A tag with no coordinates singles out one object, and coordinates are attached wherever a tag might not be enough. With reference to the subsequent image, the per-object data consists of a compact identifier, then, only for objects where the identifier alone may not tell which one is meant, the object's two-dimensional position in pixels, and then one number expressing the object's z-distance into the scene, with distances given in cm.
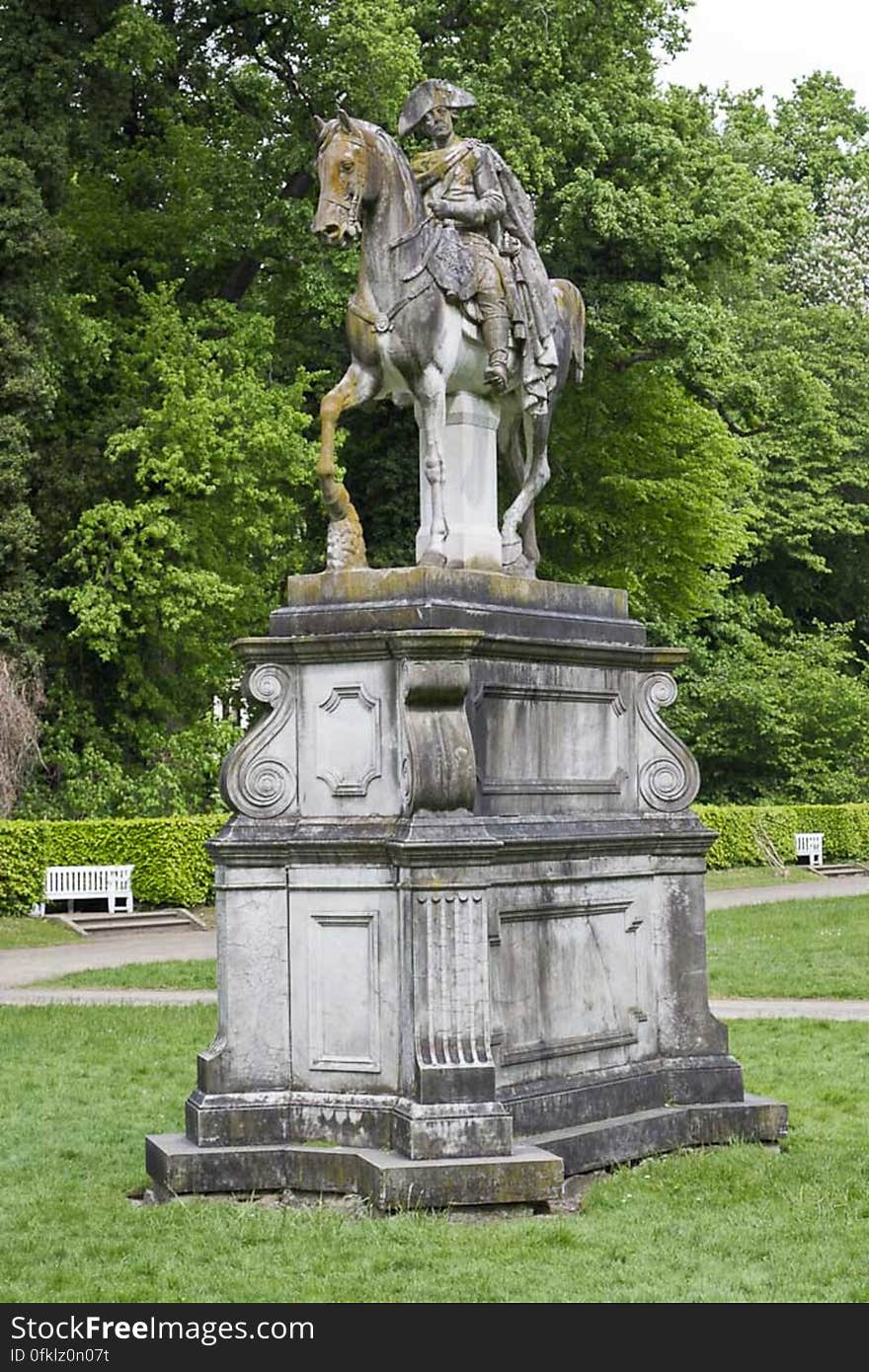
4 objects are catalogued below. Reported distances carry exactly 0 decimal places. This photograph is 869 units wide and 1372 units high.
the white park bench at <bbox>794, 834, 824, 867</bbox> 3778
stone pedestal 805
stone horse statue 893
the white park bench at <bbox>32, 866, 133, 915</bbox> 2652
